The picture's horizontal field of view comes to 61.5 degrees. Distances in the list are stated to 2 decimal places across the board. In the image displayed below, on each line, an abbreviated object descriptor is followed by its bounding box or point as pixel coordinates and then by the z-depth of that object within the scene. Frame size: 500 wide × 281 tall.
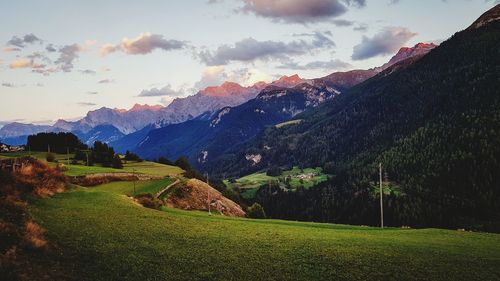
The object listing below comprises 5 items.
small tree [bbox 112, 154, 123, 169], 132.75
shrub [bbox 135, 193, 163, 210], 54.61
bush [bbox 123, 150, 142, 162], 180.88
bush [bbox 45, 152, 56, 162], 122.62
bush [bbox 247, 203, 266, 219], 103.31
